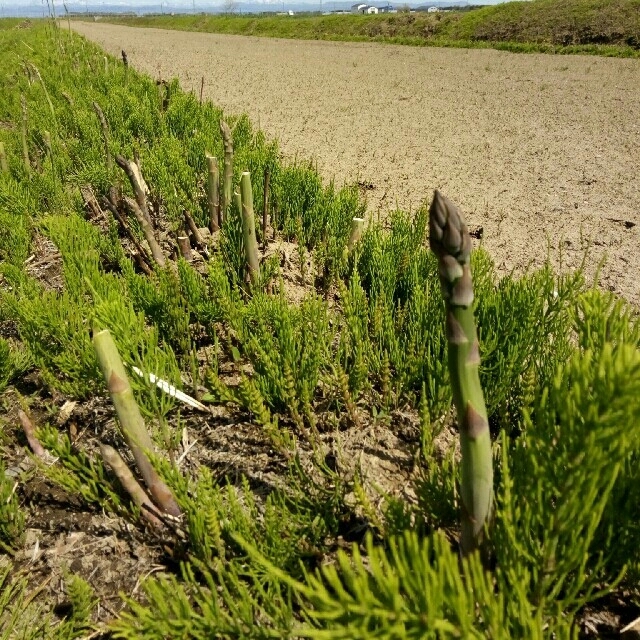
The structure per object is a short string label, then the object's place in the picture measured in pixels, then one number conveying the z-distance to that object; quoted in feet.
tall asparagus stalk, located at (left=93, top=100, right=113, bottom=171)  8.16
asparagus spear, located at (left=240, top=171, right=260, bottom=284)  5.38
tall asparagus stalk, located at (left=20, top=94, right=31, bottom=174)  8.57
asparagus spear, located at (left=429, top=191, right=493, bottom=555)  1.75
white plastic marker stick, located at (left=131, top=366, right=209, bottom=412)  3.69
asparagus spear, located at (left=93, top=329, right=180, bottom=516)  2.80
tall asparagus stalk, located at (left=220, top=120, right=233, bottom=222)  6.73
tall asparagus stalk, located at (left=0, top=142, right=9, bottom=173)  8.39
